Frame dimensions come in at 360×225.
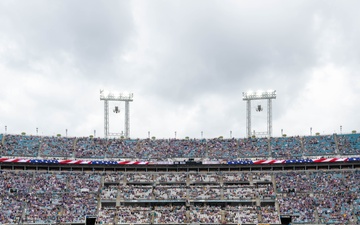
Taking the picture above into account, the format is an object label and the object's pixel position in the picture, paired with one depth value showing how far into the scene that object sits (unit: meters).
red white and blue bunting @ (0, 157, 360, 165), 102.38
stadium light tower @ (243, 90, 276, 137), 122.50
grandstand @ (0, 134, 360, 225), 88.50
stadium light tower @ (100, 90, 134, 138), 124.09
